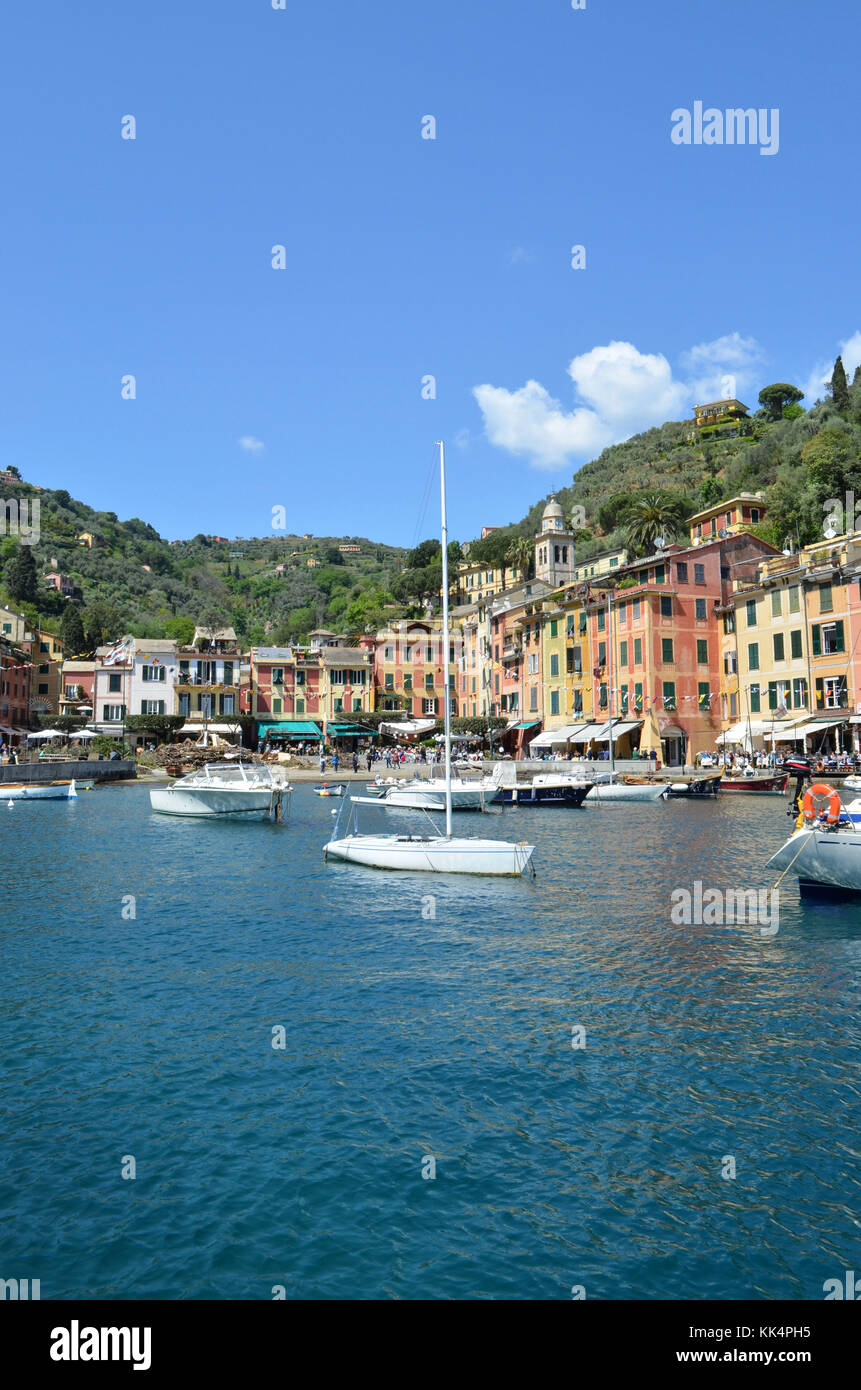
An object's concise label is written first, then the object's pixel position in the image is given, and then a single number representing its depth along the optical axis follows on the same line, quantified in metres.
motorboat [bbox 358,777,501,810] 47.16
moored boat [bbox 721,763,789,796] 54.69
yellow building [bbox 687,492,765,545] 74.94
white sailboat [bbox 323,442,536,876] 26.20
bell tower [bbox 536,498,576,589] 94.62
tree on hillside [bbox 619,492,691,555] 81.04
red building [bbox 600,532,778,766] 65.06
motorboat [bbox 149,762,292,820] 46.03
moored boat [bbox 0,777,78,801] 56.97
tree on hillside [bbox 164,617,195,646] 134.07
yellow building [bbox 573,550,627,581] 90.99
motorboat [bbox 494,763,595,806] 53.06
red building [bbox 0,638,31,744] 85.75
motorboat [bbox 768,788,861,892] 22.22
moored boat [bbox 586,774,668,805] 54.38
